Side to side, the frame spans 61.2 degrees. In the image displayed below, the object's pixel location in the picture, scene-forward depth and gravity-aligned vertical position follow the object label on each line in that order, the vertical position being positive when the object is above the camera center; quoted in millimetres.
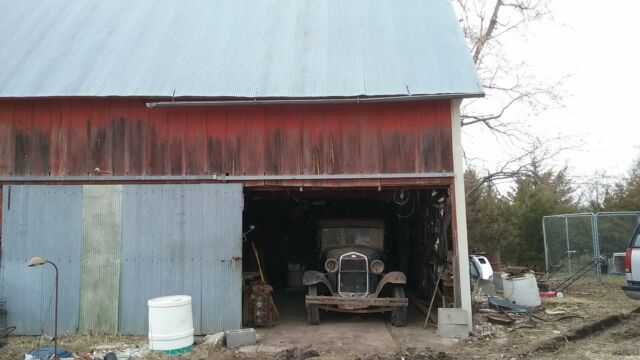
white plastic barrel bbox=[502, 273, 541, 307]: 12258 -1348
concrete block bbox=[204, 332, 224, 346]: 8695 -1647
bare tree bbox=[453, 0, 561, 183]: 18766 +6424
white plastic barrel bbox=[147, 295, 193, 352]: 8156 -1313
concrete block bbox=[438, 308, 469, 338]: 9352 -1554
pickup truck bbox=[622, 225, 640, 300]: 9711 -713
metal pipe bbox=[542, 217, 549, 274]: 17469 -676
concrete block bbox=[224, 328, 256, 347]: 8703 -1617
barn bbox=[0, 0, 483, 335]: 9539 +1493
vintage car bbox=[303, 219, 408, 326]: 10469 -837
